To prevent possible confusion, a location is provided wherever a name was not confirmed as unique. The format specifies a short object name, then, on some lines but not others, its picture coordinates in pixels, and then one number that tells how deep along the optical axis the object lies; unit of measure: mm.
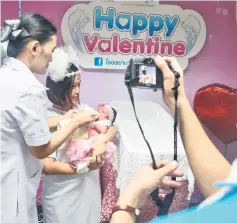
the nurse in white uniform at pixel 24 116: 1592
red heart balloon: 2516
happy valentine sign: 2484
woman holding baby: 2057
